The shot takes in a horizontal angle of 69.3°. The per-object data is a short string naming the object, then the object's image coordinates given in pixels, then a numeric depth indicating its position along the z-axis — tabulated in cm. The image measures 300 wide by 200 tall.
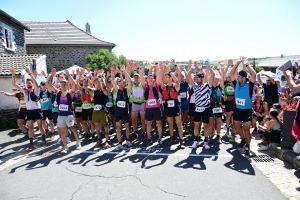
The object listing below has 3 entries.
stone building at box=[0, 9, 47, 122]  984
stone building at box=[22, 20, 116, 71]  2305
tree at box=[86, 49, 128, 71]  2136
